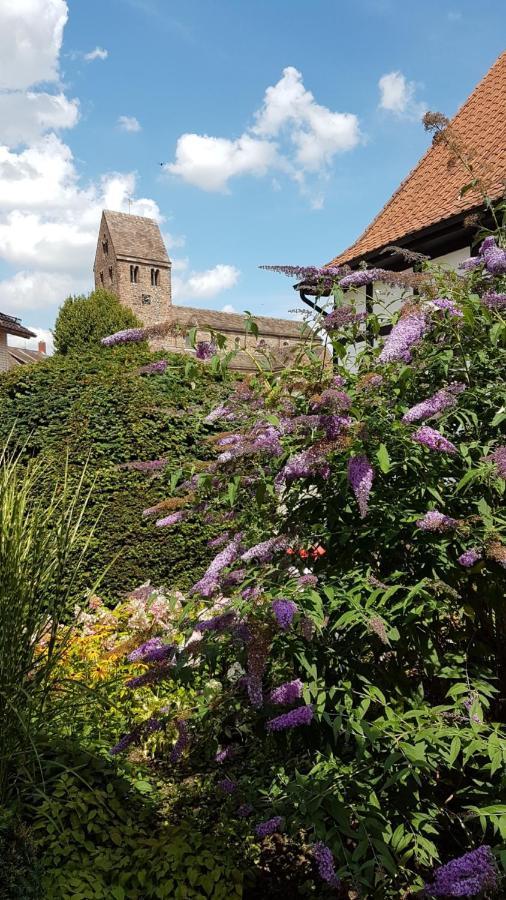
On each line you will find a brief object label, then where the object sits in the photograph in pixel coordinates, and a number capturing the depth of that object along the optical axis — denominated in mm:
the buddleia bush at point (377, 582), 2102
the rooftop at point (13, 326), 26312
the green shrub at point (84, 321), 25875
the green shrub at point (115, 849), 2445
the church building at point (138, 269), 56625
